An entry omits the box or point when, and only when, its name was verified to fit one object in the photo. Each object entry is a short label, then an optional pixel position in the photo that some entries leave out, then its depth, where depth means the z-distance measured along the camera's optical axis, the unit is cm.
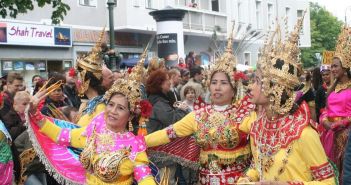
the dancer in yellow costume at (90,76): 552
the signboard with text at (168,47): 1564
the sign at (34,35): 1695
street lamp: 1298
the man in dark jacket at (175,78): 967
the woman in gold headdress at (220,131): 488
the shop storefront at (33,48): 1720
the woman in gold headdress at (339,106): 658
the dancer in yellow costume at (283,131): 362
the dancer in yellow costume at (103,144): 425
